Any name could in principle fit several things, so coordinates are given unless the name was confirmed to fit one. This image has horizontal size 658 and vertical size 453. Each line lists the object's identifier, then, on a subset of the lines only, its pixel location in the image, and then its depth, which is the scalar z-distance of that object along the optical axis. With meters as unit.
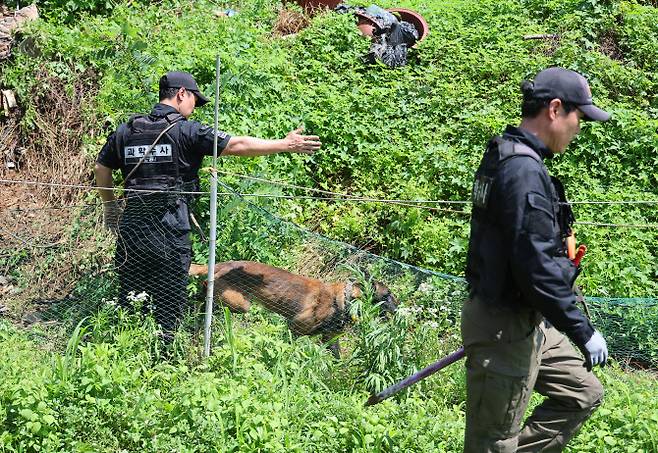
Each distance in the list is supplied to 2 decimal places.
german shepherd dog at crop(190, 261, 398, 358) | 11.47
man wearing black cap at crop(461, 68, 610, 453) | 6.79
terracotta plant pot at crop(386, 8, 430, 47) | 20.44
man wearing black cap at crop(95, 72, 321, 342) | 11.20
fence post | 10.67
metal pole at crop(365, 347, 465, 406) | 8.28
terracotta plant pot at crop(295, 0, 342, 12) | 21.44
